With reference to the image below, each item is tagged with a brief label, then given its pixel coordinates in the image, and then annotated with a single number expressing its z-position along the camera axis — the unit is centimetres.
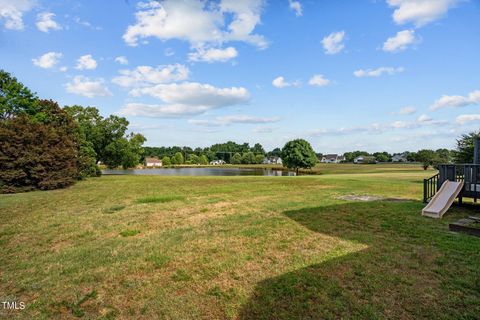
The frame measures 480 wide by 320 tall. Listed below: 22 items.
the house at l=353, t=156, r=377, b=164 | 10472
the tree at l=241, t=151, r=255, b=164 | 12225
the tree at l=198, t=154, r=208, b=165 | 11250
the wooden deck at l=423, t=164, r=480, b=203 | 891
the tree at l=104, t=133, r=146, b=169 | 3359
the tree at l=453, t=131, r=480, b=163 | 2170
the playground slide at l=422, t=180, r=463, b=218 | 799
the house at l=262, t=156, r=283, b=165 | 13468
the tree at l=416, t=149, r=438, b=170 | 5188
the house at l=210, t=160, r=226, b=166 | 12888
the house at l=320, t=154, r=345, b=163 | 14025
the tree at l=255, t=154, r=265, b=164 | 12331
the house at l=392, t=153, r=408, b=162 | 12141
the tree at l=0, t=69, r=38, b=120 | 2206
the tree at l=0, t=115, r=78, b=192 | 1548
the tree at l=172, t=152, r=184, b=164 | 10199
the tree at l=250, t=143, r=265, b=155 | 16865
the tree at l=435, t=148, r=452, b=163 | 4636
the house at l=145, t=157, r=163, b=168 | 9540
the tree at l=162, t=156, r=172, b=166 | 9725
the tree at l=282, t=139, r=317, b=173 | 5584
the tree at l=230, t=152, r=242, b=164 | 12424
